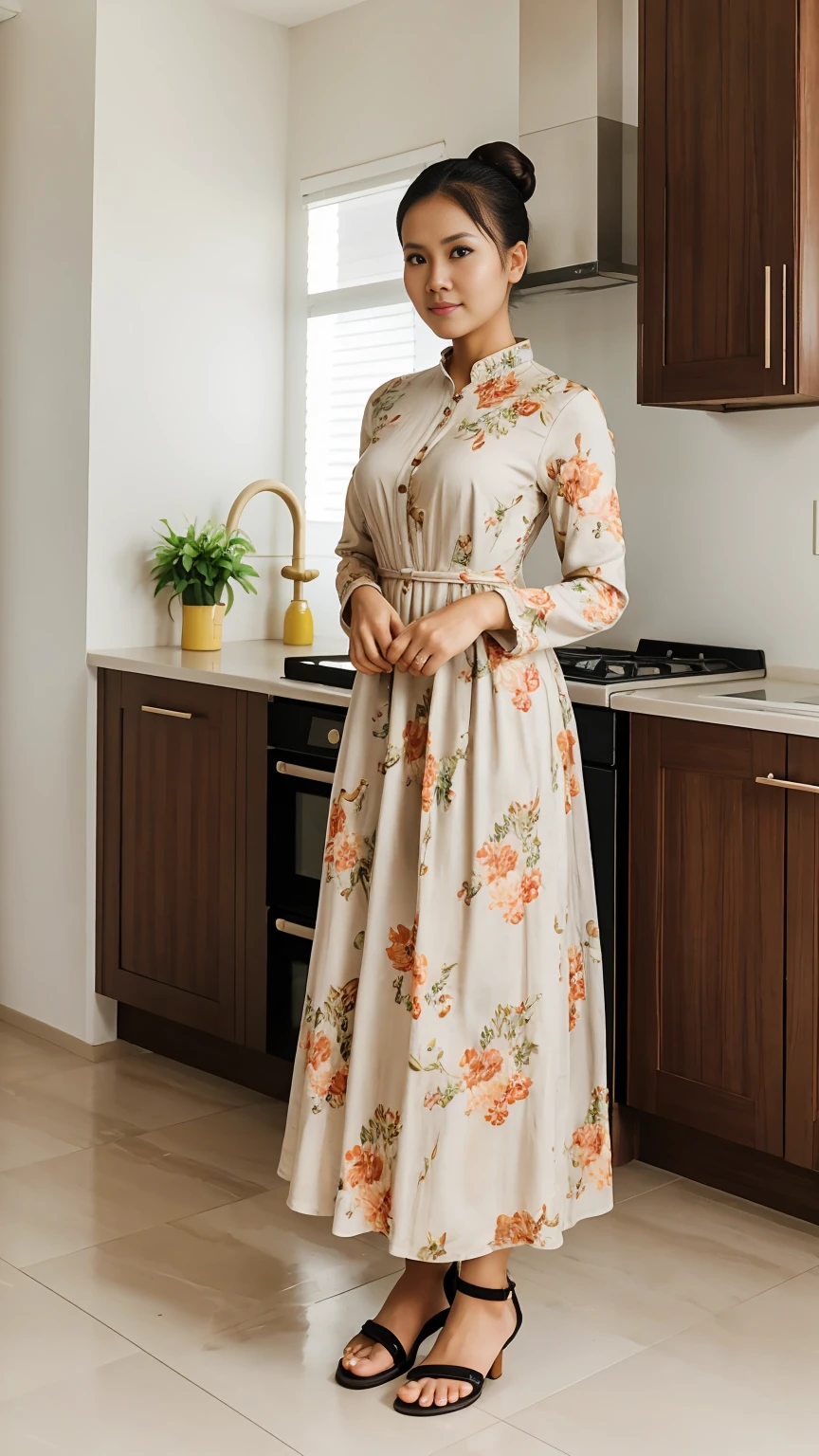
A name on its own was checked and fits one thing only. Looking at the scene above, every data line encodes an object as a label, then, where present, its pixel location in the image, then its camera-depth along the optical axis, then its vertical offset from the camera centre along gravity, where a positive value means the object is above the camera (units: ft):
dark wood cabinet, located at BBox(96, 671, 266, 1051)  9.70 -0.87
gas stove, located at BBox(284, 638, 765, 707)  8.15 +0.42
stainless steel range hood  8.87 +3.78
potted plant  10.84 +1.21
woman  5.94 -0.35
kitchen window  11.40 +3.41
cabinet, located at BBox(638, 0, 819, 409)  7.71 +3.00
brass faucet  11.51 +1.08
